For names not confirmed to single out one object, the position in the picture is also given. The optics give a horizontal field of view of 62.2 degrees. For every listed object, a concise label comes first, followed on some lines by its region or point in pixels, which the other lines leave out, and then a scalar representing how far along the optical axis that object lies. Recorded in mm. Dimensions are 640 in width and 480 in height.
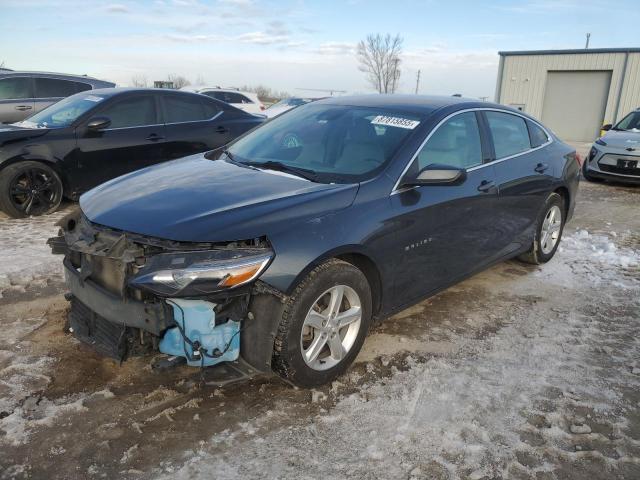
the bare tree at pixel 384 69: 41219
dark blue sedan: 2633
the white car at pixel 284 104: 18312
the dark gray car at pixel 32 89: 10031
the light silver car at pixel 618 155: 9742
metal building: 23141
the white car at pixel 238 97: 16562
